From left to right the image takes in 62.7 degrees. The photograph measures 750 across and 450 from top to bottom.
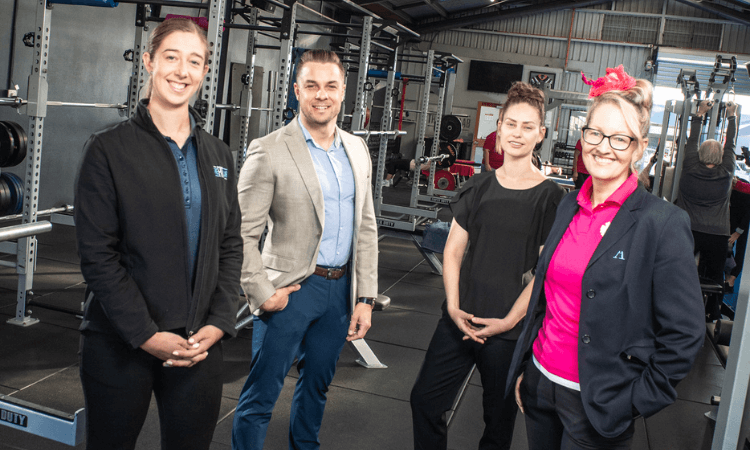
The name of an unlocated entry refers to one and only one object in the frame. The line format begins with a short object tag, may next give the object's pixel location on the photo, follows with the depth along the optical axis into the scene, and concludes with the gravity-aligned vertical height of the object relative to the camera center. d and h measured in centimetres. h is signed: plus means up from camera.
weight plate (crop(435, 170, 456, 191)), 1148 -35
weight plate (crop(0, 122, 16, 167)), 349 -16
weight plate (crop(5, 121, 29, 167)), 354 -15
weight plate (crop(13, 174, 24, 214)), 368 -47
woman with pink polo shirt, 130 -26
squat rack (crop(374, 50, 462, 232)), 752 +3
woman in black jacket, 136 -29
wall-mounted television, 1627 +244
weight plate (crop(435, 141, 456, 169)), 1036 +17
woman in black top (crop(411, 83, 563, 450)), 191 -37
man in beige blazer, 191 -32
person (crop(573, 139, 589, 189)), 696 +5
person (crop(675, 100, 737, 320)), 488 -6
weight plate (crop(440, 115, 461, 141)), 1025 +58
